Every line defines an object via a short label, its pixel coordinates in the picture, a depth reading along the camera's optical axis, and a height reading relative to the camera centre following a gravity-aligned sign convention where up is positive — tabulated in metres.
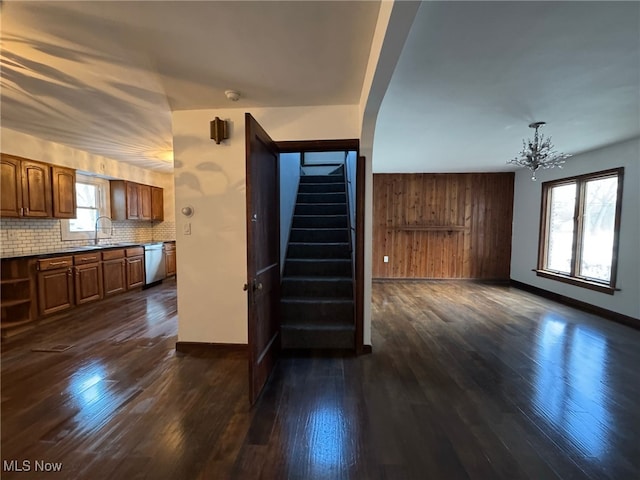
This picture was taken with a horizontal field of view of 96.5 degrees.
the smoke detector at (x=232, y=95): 2.43 +1.12
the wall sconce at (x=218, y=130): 2.69 +0.89
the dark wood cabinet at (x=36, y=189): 3.39 +0.43
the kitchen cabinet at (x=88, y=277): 4.05 -0.80
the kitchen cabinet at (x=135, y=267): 5.02 -0.78
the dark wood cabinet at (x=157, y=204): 6.12 +0.43
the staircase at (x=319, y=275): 2.94 -0.62
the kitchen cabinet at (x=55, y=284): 3.56 -0.81
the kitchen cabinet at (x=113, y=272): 4.52 -0.81
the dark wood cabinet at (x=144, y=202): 5.72 +0.44
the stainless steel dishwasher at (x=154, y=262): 5.49 -0.77
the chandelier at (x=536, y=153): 3.32 +0.91
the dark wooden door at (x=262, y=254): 1.99 -0.24
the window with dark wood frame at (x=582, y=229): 4.05 -0.01
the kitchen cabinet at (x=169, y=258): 6.07 -0.73
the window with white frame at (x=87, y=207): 4.68 +0.28
